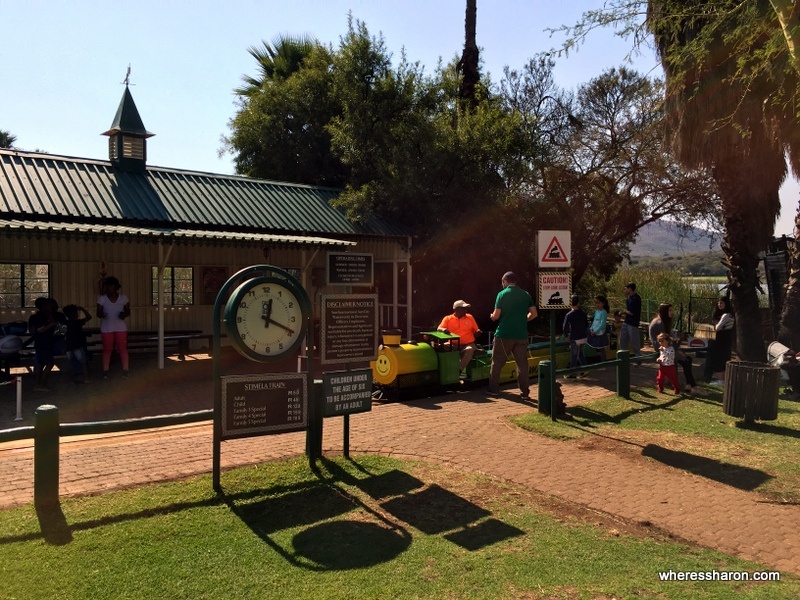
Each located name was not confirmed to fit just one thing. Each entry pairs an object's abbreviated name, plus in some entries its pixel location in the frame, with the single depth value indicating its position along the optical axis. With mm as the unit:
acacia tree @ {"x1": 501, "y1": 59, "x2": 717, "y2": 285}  18953
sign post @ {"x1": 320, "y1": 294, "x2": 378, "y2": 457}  6578
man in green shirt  9930
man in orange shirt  11109
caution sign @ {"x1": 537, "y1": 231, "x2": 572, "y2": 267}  8477
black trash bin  8133
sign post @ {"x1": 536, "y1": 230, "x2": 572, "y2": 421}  8488
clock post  5754
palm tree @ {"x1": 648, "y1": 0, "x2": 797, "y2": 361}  12836
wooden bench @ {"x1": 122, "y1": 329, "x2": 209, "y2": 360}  14508
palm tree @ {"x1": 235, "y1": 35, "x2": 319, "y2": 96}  28141
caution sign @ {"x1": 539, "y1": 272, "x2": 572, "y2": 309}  8523
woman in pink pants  11227
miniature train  10203
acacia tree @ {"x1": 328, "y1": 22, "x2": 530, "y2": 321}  16984
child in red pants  10578
